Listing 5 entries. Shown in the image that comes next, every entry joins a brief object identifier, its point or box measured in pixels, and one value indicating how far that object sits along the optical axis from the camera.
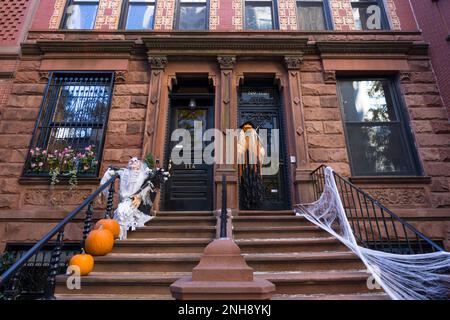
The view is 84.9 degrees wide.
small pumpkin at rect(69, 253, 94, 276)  3.43
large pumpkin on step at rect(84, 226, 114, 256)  3.81
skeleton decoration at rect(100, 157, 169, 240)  4.63
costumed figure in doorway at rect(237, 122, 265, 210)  6.34
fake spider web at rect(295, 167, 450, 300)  3.02
